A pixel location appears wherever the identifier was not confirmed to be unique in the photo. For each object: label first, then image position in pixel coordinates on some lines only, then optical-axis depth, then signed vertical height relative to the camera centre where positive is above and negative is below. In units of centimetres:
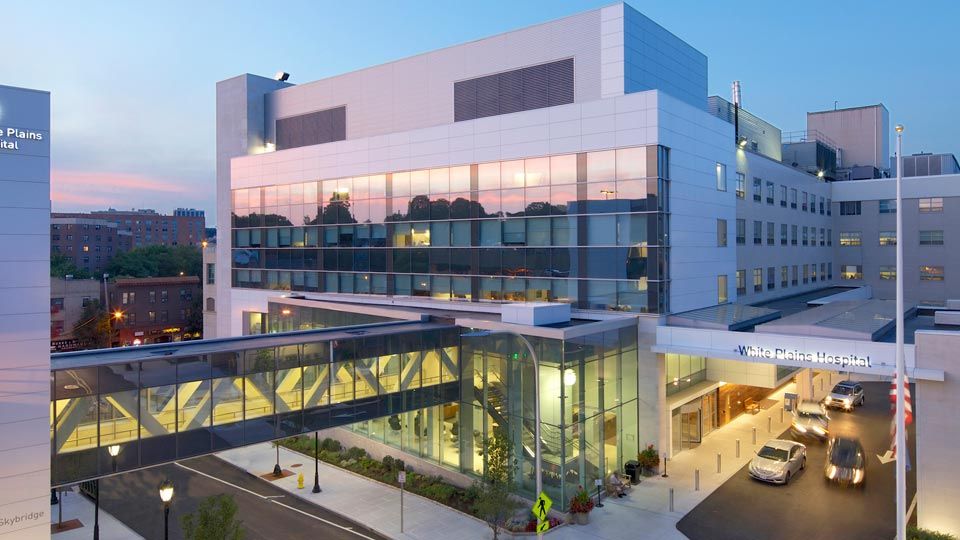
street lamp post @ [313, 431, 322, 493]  3030 -1057
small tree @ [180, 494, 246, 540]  1883 -795
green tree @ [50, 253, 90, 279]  11479 -53
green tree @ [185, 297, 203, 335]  8838 -767
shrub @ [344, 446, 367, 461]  3484 -1069
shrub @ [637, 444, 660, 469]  3019 -960
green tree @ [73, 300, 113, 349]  7594 -776
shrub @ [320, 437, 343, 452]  3647 -1072
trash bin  2916 -985
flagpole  1591 -461
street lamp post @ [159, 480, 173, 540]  2141 -778
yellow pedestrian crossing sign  1986 -780
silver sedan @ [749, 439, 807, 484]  2878 -953
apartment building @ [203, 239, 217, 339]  6003 -262
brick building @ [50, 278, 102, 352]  7831 -494
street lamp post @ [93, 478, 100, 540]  2414 -1022
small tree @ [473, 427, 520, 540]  2336 -877
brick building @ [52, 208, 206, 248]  18988 +1218
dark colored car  2866 -952
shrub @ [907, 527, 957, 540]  2112 -946
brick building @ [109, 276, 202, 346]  8394 -600
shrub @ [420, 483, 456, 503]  2858 -1064
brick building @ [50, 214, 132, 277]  14638 +590
